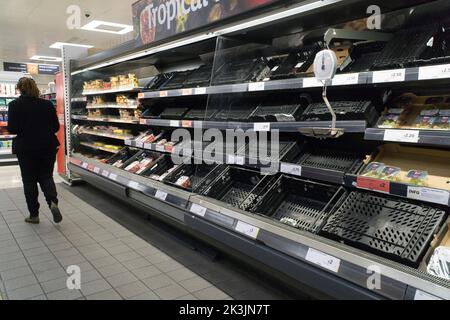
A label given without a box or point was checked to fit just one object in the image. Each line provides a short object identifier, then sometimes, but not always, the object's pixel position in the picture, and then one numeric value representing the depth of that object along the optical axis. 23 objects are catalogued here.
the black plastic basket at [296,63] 2.25
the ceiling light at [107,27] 8.64
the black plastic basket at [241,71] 2.59
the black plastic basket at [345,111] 1.86
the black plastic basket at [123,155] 4.58
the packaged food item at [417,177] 1.69
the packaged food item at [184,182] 3.12
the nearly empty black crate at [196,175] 2.88
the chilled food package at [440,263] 1.41
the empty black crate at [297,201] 2.11
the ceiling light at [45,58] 14.32
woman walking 3.60
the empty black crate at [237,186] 2.48
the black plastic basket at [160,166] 3.69
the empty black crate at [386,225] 1.55
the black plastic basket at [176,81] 3.51
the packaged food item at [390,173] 1.79
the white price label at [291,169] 2.16
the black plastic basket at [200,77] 3.12
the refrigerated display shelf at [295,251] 1.40
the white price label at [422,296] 1.30
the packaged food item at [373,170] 1.85
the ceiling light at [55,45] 11.12
